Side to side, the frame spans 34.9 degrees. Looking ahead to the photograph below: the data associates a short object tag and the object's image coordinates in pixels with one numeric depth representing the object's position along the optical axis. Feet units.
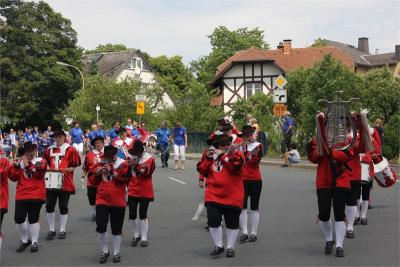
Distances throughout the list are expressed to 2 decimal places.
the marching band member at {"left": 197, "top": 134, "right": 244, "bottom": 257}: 27.86
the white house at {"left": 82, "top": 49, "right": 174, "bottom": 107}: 237.86
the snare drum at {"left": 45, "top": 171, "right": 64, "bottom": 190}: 33.24
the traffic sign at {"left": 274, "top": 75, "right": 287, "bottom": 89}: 83.34
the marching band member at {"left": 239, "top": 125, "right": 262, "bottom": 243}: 32.12
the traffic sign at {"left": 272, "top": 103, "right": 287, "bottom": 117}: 86.07
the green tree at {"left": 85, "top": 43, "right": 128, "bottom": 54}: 320.54
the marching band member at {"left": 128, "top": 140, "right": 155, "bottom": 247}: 31.37
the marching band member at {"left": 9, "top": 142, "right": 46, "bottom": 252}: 30.35
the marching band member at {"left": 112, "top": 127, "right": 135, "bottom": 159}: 39.41
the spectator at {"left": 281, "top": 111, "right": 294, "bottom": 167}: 75.31
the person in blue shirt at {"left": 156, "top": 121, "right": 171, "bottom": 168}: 77.92
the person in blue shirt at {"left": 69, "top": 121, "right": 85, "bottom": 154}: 66.74
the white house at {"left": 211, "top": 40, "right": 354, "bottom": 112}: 208.54
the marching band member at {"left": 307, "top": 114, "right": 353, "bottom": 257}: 28.12
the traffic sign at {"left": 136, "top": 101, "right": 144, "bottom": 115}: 101.41
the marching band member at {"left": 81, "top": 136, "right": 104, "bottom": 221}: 34.09
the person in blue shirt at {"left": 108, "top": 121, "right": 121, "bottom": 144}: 59.88
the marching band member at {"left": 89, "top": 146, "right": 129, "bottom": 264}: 28.17
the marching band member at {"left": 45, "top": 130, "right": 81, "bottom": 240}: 33.80
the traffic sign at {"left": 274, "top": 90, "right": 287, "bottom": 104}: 81.05
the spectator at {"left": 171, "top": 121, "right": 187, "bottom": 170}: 75.66
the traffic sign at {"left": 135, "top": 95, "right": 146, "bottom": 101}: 99.50
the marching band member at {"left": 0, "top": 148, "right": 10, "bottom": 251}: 27.45
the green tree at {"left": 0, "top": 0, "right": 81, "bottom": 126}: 197.98
